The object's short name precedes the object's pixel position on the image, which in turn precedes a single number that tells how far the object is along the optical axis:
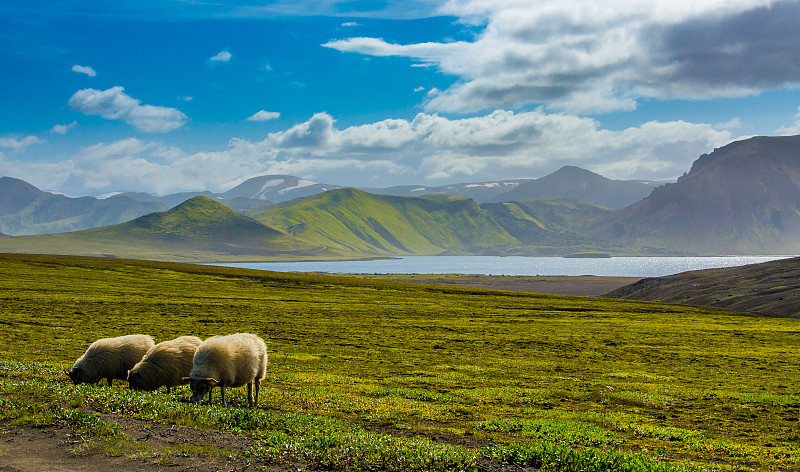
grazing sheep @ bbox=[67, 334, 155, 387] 21.47
